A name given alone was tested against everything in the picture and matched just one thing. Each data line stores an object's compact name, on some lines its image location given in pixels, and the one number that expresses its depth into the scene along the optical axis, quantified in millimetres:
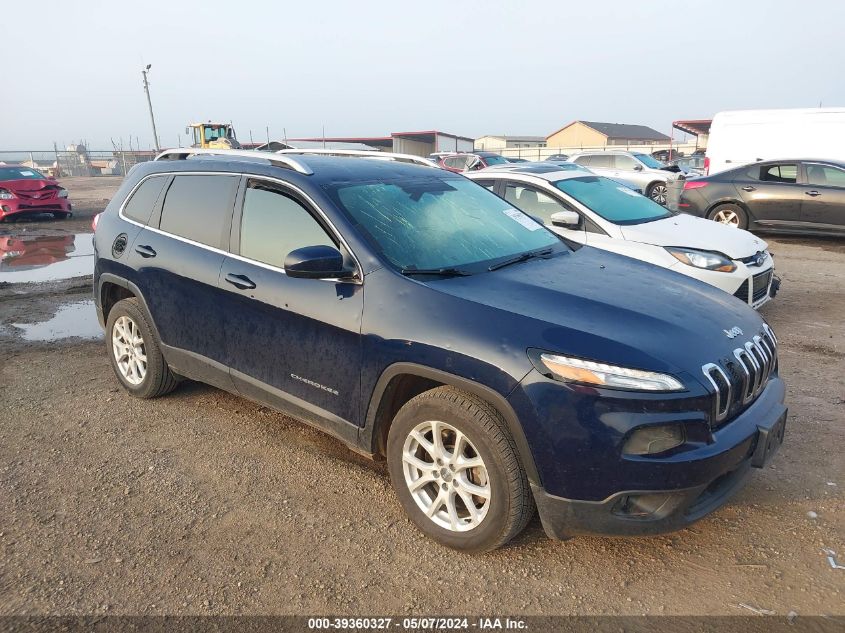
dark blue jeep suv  2535
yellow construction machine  29547
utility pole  35094
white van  14406
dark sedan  10828
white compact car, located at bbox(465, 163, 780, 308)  5895
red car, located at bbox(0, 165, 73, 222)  15766
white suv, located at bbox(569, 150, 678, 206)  18016
